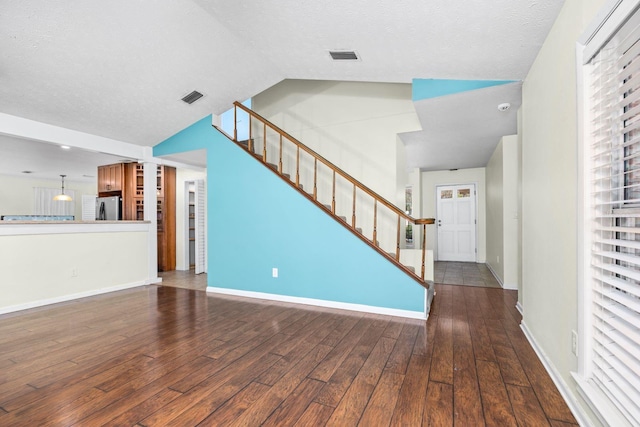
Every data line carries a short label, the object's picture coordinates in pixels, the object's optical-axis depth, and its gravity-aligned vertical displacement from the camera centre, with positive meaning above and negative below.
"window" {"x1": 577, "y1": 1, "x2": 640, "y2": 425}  1.16 -0.07
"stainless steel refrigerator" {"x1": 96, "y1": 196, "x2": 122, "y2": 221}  5.57 +0.08
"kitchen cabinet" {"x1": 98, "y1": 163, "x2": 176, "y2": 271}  5.93 +0.28
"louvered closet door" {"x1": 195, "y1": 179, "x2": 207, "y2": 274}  5.77 -0.32
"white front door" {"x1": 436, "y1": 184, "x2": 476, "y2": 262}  6.98 -0.27
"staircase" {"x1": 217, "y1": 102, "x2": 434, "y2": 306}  3.35 +0.30
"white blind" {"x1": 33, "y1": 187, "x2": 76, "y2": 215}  8.01 +0.28
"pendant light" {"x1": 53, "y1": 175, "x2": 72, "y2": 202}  7.44 +0.41
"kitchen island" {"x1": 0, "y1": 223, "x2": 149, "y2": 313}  3.42 -0.65
